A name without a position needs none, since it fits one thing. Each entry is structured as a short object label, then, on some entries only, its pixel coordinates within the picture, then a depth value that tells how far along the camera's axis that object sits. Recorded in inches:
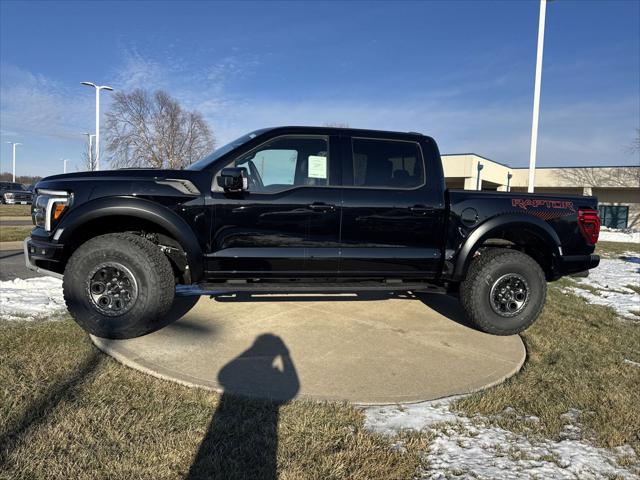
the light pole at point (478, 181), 1138.2
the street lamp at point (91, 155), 1022.4
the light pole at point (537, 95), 501.0
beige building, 1395.2
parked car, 1264.8
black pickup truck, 141.9
